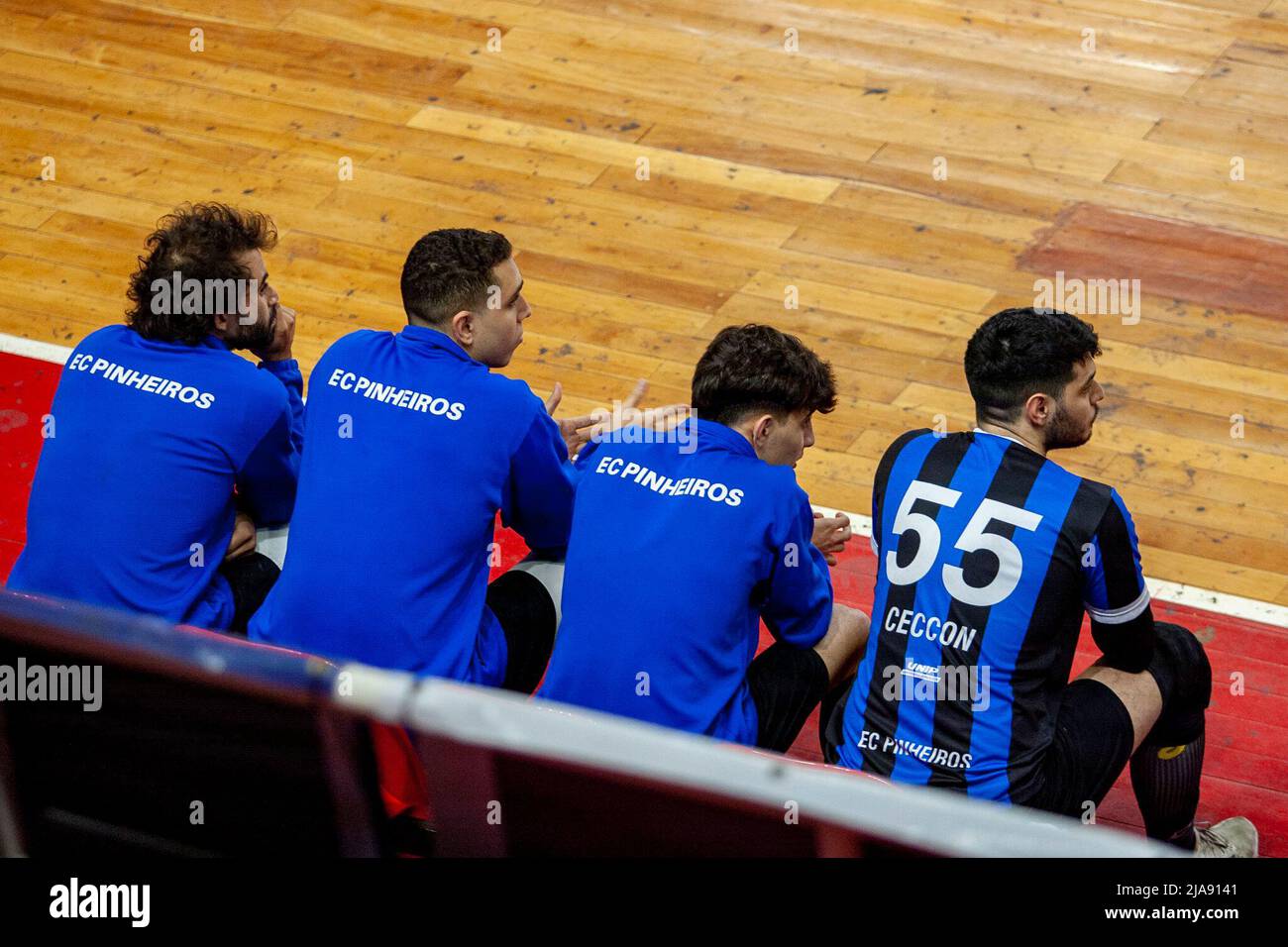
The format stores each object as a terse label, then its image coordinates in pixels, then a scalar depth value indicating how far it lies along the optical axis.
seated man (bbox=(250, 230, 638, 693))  7.32
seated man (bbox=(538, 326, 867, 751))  7.05
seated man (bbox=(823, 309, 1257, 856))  6.92
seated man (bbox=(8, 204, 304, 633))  7.59
